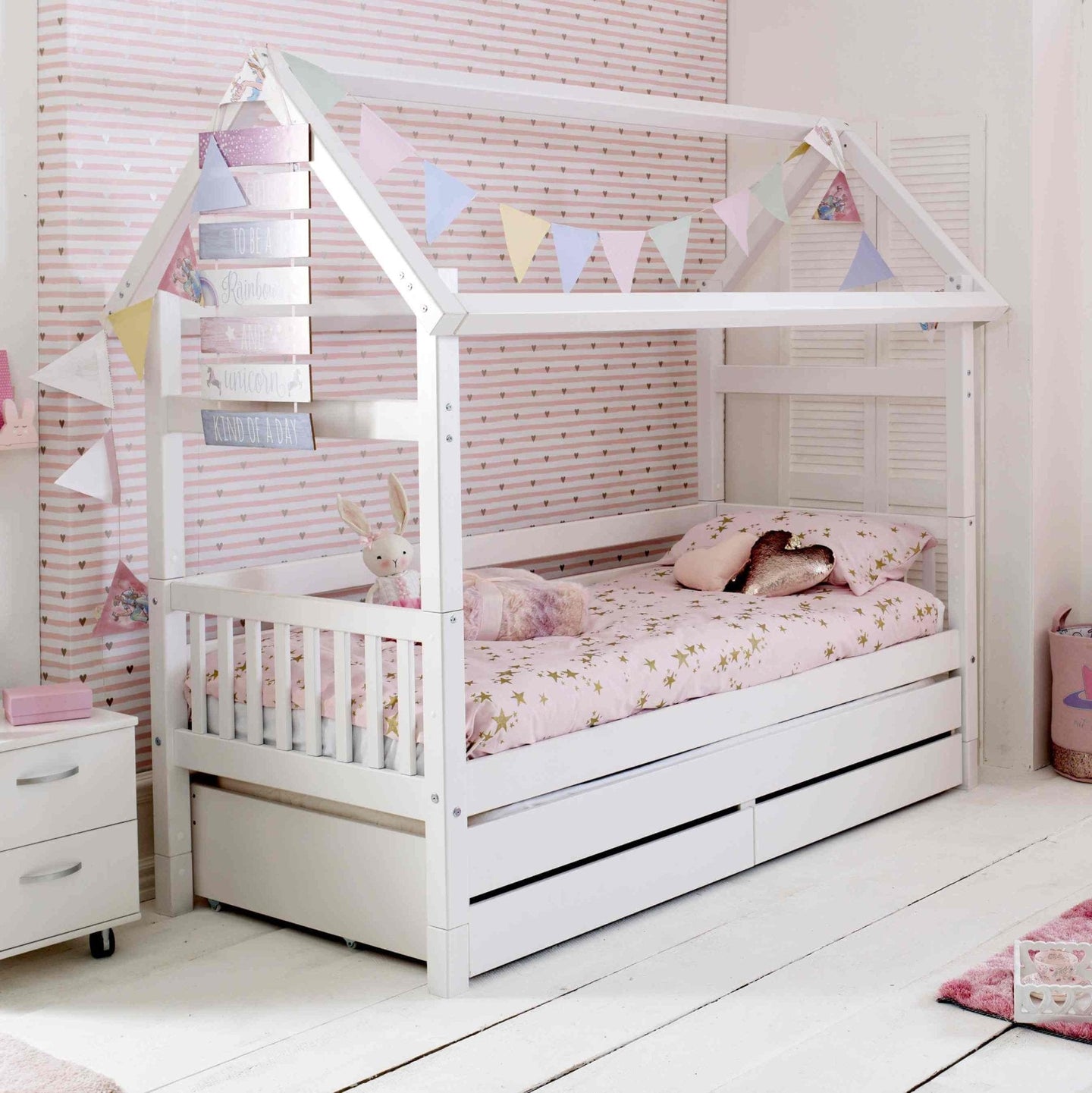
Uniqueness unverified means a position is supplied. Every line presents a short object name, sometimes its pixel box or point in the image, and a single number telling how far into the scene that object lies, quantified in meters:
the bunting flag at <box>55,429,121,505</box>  2.91
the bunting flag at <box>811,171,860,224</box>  4.03
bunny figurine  2.85
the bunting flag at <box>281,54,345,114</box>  2.71
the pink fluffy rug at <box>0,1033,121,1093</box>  2.21
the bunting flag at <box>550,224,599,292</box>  3.02
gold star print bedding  2.71
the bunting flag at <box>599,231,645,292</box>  3.11
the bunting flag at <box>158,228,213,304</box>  2.94
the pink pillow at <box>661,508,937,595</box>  3.71
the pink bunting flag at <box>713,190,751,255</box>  3.50
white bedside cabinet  2.62
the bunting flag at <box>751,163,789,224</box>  3.52
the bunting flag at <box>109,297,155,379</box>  2.89
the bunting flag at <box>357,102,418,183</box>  2.80
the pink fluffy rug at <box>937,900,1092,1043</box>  2.36
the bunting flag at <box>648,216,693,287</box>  3.21
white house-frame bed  2.55
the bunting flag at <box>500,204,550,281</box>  2.97
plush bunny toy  3.01
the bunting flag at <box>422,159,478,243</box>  2.81
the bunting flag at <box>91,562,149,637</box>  3.02
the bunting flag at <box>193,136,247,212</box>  2.68
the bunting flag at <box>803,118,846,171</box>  3.76
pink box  2.70
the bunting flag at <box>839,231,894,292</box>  3.75
